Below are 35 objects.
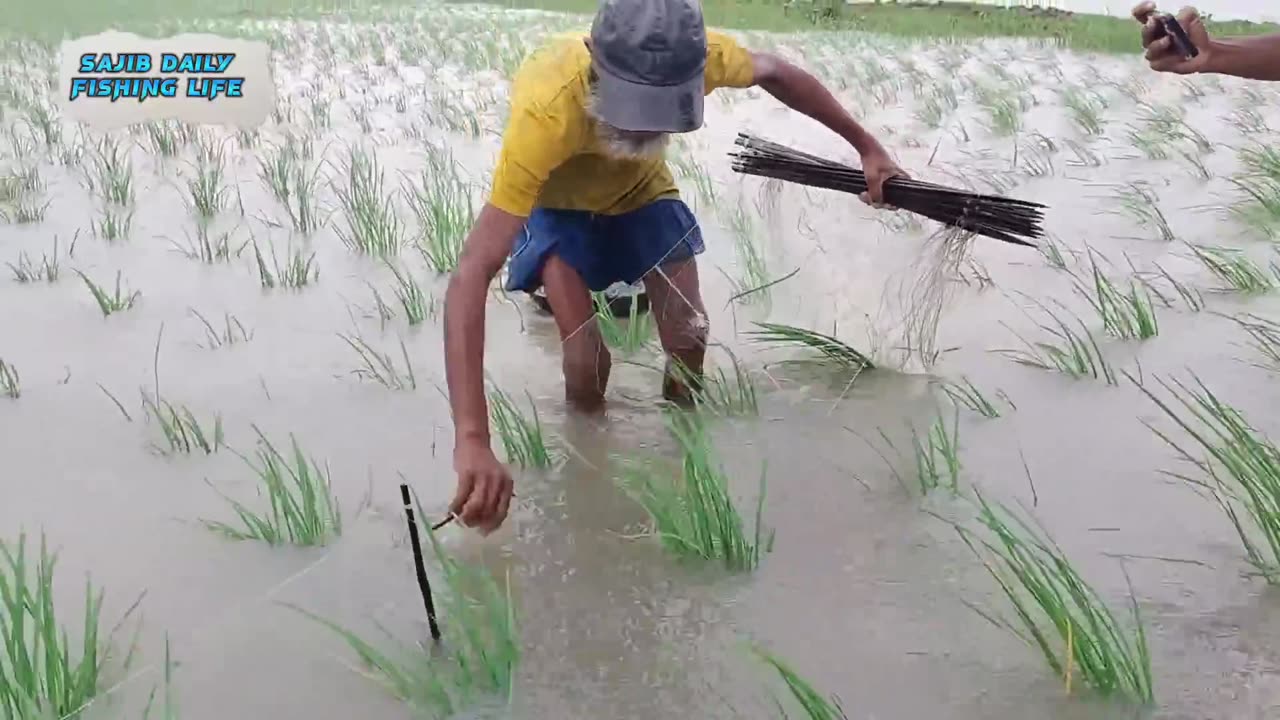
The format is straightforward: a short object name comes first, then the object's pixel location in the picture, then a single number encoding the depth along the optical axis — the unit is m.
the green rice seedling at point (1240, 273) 2.33
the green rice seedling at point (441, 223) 2.92
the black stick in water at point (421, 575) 1.20
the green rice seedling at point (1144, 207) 2.93
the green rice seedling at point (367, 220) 3.06
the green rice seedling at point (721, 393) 1.98
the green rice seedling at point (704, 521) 1.38
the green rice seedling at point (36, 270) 2.72
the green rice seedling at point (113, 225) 3.15
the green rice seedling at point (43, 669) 1.03
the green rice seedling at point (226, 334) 2.33
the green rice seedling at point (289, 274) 2.73
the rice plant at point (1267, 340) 1.86
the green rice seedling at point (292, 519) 1.45
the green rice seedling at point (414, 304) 2.49
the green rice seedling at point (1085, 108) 4.79
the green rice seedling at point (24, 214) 3.35
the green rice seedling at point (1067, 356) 1.93
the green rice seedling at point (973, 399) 1.85
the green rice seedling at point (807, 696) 0.95
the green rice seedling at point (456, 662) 1.11
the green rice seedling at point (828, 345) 2.21
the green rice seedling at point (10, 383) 2.03
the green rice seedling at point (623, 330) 2.32
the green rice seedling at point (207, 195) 3.46
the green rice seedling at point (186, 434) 1.79
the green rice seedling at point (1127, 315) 2.10
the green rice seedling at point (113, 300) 2.45
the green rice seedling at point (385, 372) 2.11
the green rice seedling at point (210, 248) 2.97
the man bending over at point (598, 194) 1.51
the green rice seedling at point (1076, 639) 1.03
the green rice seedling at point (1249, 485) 1.22
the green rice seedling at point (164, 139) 4.41
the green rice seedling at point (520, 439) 1.75
